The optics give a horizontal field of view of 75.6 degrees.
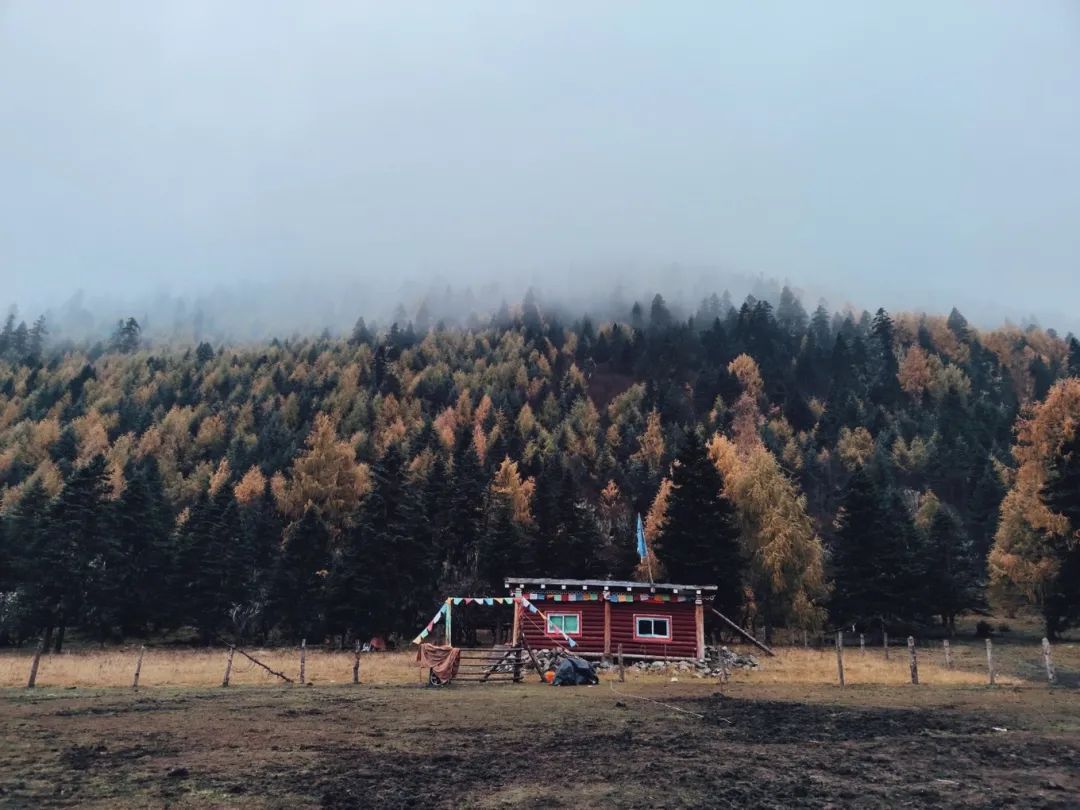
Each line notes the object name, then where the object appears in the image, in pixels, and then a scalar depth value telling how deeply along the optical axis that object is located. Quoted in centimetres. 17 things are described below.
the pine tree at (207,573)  5550
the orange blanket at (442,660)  2709
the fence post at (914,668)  2514
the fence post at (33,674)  2356
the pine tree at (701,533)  4725
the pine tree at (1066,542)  4181
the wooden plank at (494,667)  2802
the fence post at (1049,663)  2359
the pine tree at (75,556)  5209
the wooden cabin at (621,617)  3816
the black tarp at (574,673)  2703
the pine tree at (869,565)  4859
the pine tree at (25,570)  5147
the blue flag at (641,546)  3962
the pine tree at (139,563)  5564
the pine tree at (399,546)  5100
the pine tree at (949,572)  5206
